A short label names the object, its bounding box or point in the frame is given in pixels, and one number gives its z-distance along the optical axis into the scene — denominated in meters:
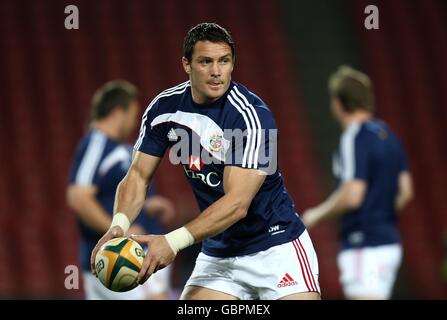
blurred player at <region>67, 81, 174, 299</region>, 9.97
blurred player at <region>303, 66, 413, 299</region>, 10.33
